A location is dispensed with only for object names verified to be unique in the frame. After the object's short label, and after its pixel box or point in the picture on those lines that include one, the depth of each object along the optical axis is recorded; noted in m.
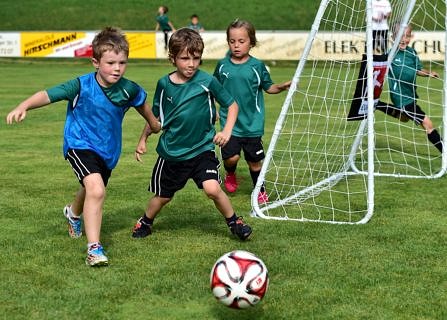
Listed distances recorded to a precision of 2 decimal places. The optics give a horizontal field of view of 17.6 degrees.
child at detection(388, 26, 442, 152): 18.30
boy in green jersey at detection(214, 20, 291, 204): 13.33
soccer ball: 7.40
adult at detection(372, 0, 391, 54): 14.81
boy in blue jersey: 9.67
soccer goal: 12.18
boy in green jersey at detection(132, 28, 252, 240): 10.56
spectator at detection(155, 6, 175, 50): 52.08
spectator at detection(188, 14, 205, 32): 49.98
